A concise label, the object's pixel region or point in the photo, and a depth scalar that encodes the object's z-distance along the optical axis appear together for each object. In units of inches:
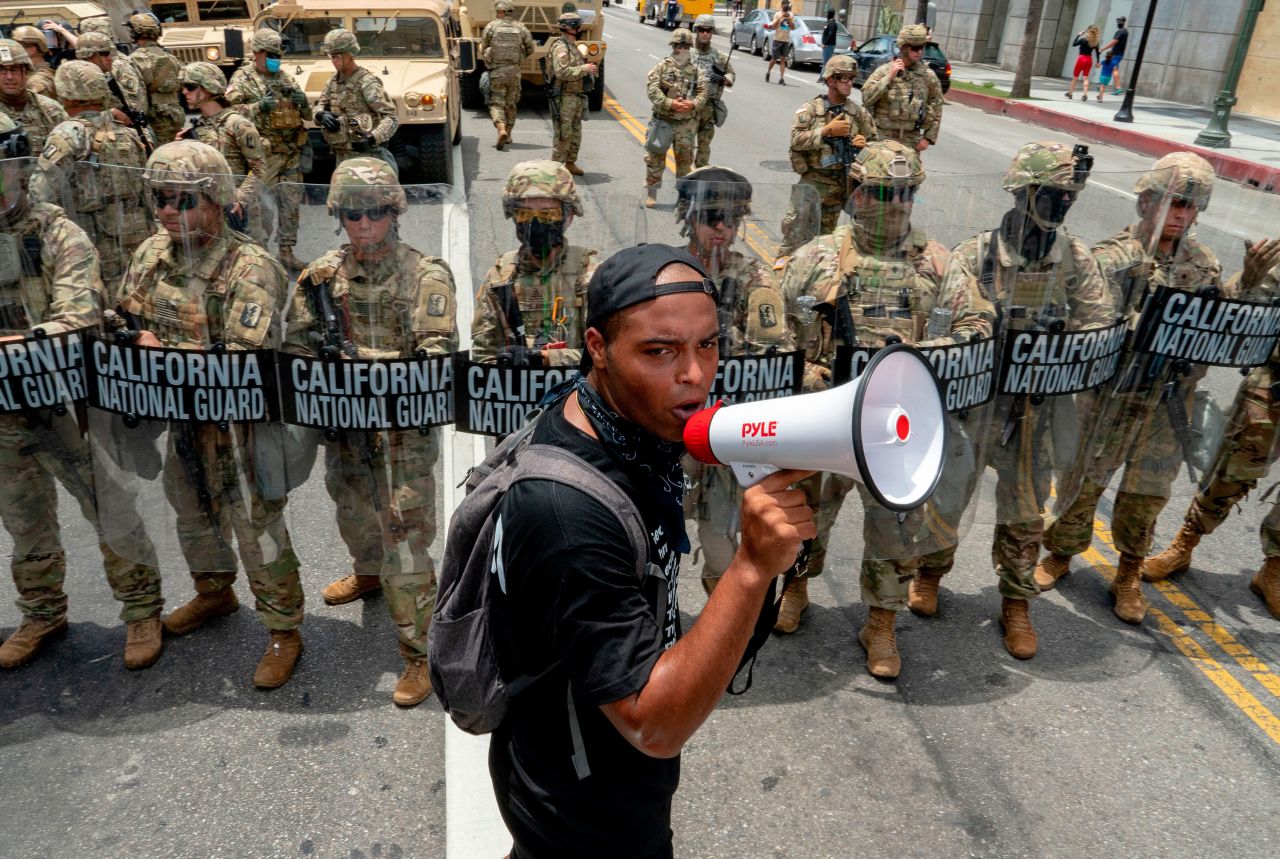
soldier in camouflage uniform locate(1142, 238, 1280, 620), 191.3
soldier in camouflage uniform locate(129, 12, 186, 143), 392.8
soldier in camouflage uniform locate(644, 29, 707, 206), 454.3
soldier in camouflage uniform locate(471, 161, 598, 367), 159.0
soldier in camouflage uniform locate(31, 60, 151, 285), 161.8
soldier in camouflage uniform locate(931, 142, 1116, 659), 163.0
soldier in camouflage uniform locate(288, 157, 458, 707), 152.9
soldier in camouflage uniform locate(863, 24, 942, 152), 403.9
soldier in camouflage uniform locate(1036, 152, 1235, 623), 174.1
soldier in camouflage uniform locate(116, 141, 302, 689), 149.8
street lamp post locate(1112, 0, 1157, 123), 772.0
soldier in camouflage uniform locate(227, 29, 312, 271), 388.2
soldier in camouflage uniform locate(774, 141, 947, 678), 169.3
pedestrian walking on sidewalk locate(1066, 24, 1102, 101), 946.7
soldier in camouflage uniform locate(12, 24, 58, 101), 368.2
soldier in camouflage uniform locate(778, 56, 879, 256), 358.6
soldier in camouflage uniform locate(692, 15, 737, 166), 475.8
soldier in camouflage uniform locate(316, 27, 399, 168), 399.5
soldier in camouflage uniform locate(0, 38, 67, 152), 295.6
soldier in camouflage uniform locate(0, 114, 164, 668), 158.4
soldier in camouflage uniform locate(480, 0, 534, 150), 580.7
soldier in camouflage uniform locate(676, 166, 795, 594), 158.2
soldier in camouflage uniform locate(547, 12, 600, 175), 500.7
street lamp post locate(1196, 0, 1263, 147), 634.2
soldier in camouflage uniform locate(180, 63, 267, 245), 339.3
